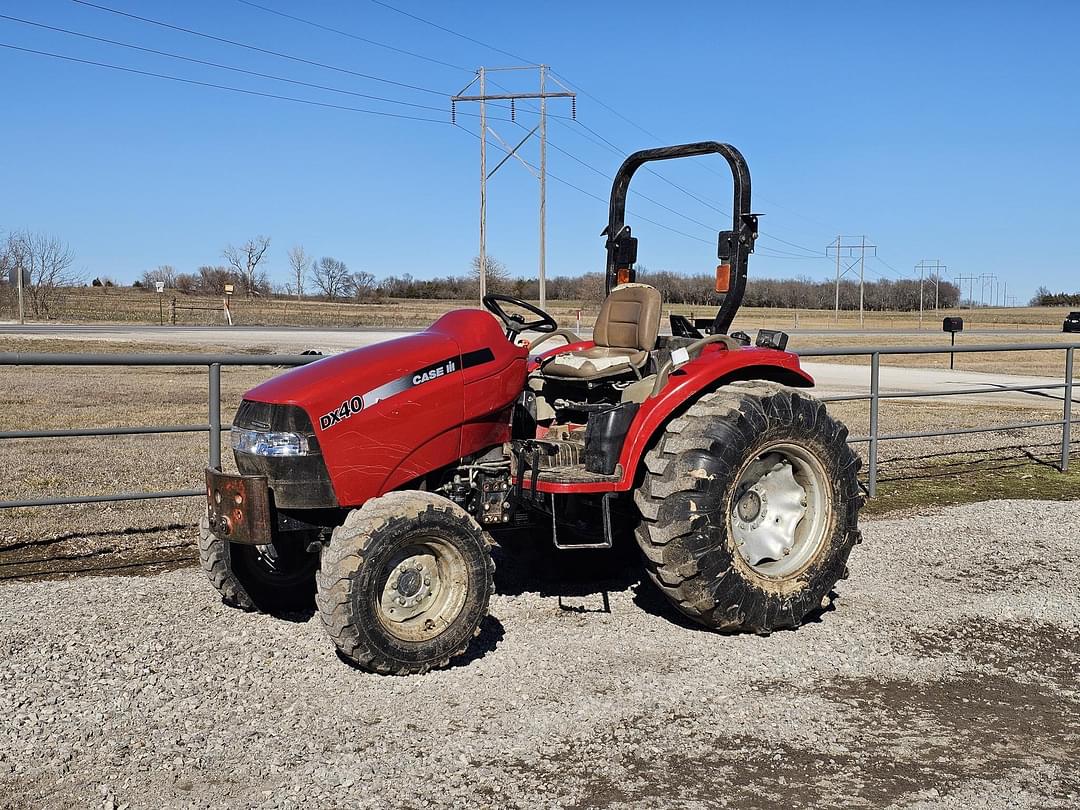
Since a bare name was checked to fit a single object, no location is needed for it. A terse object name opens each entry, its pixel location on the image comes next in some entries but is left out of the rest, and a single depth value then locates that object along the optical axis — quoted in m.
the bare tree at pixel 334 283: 88.50
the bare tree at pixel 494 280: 51.99
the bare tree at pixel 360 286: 87.38
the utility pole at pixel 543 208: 36.03
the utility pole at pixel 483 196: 36.97
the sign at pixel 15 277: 43.88
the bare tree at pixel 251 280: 84.00
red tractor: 4.41
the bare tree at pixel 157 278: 88.94
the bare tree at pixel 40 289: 47.09
